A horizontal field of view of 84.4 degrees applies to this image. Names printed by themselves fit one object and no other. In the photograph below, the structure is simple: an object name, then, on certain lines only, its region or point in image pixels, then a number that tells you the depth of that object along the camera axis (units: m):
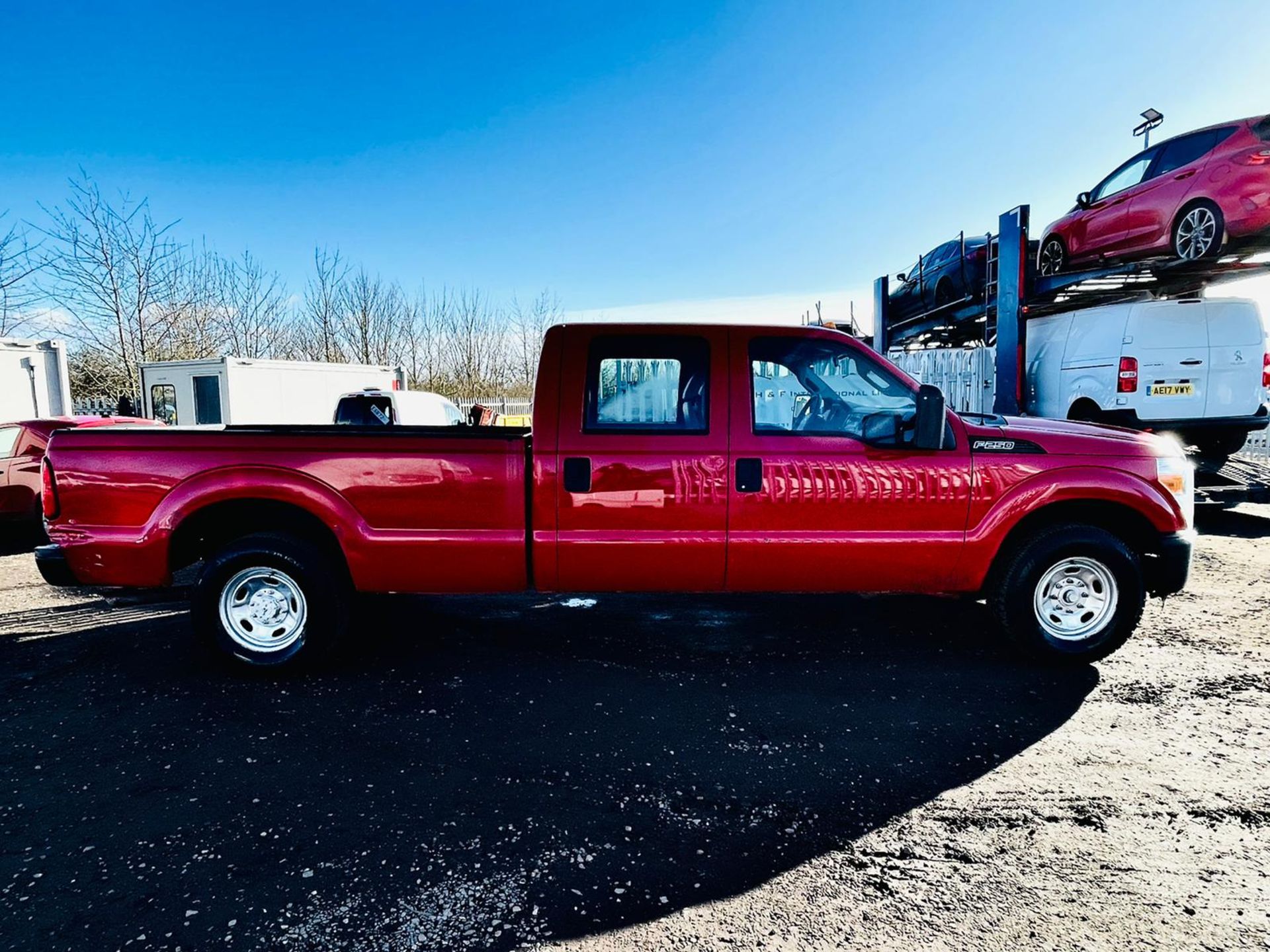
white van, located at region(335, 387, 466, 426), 10.85
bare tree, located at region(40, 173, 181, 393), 19.38
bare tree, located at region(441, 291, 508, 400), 29.41
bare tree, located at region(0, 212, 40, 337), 16.78
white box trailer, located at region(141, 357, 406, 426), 13.66
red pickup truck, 3.90
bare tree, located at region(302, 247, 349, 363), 27.05
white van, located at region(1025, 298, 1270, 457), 7.50
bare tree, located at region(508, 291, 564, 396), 29.30
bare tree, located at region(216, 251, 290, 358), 24.64
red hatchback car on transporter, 6.69
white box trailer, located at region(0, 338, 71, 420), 10.80
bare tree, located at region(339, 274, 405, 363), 27.47
